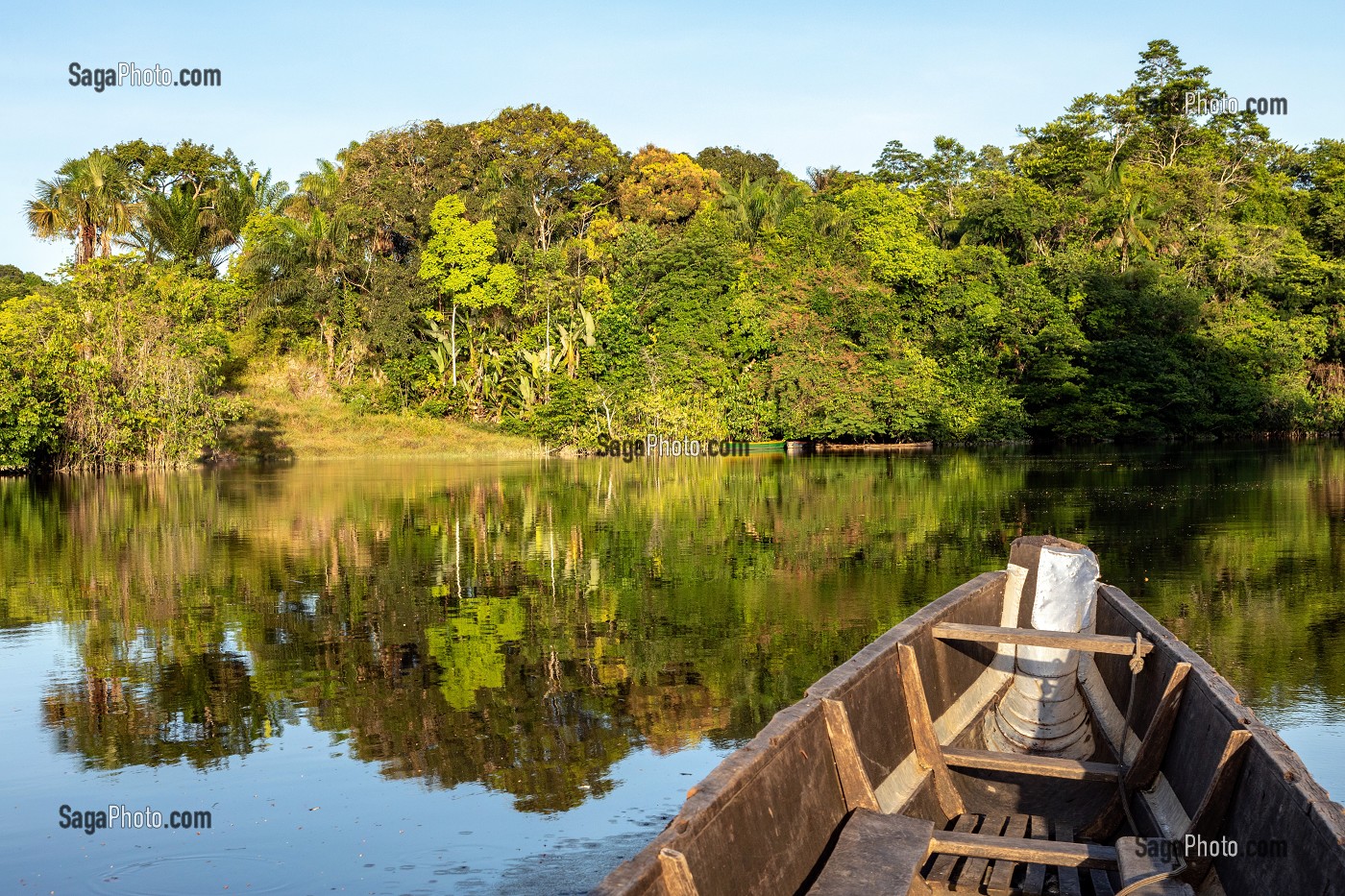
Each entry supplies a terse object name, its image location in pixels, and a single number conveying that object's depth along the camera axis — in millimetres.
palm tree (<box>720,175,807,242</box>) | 50312
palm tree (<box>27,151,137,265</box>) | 46219
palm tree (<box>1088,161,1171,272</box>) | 47219
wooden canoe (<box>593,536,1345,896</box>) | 3529
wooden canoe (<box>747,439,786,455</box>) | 45744
